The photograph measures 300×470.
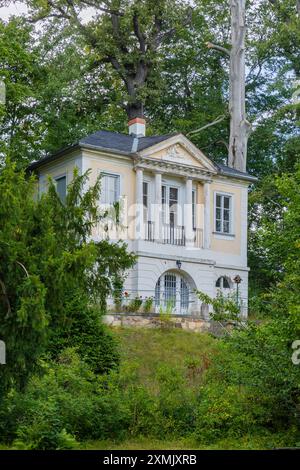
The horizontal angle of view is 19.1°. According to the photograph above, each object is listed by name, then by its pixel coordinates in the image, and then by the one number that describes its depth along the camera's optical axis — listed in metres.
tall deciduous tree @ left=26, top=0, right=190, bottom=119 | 39.59
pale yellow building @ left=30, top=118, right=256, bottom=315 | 30.02
